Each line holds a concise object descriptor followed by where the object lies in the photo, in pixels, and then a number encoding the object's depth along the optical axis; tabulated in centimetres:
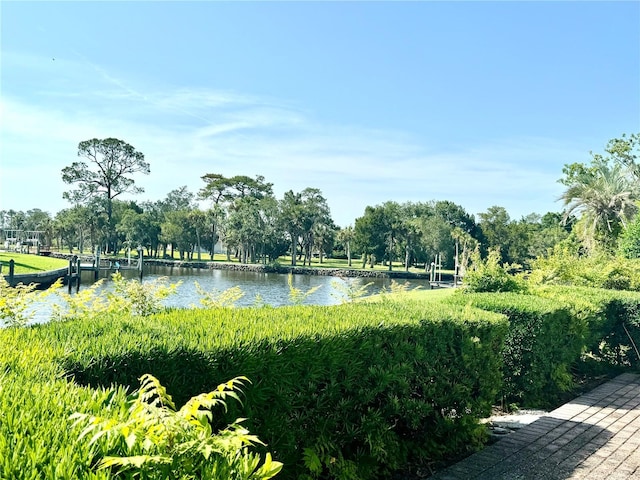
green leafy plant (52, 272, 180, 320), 520
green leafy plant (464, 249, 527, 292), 853
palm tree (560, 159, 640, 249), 2445
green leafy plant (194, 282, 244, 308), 612
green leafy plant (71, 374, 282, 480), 148
